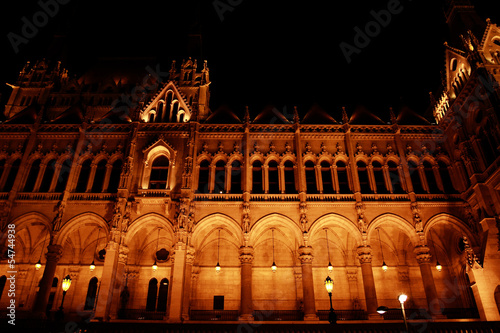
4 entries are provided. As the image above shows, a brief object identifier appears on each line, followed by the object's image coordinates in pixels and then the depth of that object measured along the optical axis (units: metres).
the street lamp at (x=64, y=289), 16.17
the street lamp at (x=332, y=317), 15.52
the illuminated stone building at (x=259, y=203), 21.67
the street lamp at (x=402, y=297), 12.21
